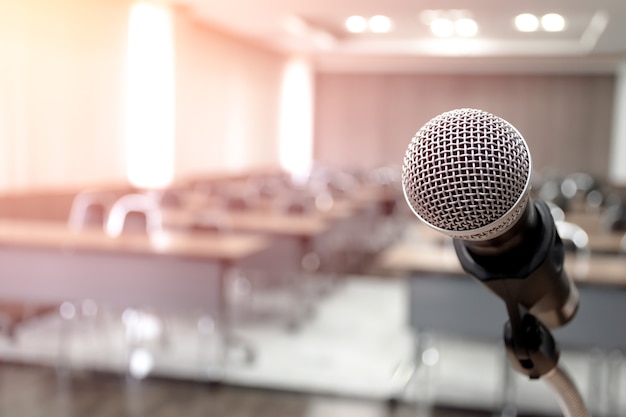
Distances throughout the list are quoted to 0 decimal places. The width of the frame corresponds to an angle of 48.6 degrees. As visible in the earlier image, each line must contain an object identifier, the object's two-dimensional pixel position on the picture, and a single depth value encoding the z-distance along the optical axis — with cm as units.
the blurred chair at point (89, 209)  536
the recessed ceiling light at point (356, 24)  805
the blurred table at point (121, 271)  417
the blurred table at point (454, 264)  362
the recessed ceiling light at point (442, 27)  750
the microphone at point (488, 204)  64
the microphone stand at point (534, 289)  70
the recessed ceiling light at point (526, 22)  657
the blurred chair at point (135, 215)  523
